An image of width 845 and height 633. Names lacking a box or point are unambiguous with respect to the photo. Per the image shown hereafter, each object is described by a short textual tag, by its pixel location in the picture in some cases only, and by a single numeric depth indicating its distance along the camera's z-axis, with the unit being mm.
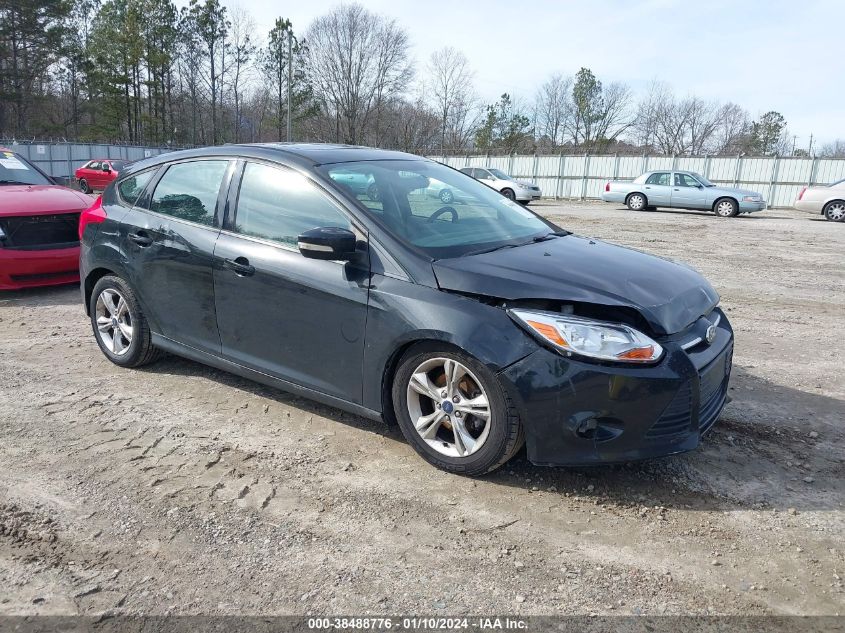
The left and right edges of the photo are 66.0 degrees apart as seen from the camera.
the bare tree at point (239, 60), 62219
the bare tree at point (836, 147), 46962
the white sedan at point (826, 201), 20172
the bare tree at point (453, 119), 66250
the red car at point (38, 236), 7016
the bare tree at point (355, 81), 63688
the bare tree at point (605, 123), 66000
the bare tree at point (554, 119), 67562
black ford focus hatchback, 3027
